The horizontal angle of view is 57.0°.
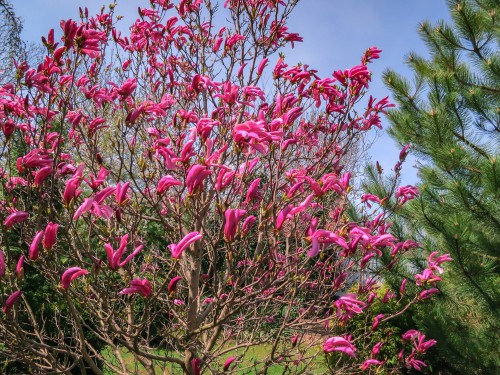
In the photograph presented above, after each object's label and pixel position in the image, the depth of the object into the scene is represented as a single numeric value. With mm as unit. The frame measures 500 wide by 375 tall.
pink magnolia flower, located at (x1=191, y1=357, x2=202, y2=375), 2524
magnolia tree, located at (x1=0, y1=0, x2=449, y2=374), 2051
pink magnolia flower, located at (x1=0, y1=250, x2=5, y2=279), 1931
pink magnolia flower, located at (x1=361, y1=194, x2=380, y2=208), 3350
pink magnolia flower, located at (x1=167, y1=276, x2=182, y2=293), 2057
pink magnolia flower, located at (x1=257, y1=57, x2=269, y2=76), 3202
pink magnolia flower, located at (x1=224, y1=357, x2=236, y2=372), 2714
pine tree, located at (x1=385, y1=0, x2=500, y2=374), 4336
